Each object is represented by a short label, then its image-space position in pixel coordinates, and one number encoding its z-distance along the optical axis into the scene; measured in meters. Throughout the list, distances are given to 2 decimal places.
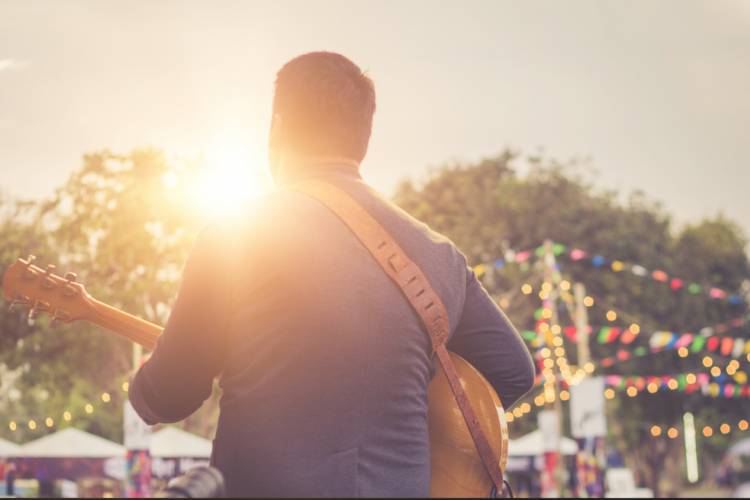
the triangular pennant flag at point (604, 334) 33.47
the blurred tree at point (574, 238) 38.56
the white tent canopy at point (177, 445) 28.27
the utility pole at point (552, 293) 29.45
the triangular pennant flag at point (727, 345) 36.66
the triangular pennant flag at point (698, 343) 31.80
